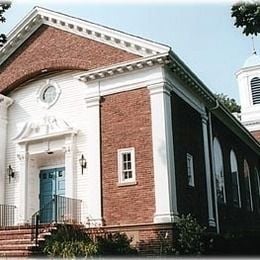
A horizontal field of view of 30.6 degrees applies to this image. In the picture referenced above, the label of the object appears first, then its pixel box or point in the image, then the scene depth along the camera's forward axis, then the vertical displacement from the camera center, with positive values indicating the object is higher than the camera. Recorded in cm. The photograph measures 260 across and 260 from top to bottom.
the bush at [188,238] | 1516 -30
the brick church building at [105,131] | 1630 +376
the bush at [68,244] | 1295 -29
